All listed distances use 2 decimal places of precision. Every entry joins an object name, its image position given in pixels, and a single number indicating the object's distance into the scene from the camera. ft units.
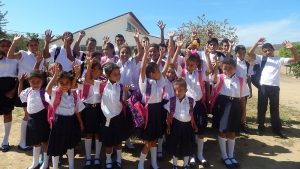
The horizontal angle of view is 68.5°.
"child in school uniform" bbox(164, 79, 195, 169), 10.81
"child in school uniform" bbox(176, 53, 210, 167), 11.74
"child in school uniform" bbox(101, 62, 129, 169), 10.86
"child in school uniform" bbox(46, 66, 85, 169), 10.28
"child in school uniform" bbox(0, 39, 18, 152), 12.84
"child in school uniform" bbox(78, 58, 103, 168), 11.05
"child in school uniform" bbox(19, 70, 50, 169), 10.71
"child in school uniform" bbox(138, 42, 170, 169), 10.82
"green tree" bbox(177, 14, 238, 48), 51.59
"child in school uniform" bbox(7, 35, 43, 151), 12.91
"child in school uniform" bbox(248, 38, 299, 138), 15.46
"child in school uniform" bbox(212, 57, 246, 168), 11.98
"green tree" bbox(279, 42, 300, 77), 55.96
